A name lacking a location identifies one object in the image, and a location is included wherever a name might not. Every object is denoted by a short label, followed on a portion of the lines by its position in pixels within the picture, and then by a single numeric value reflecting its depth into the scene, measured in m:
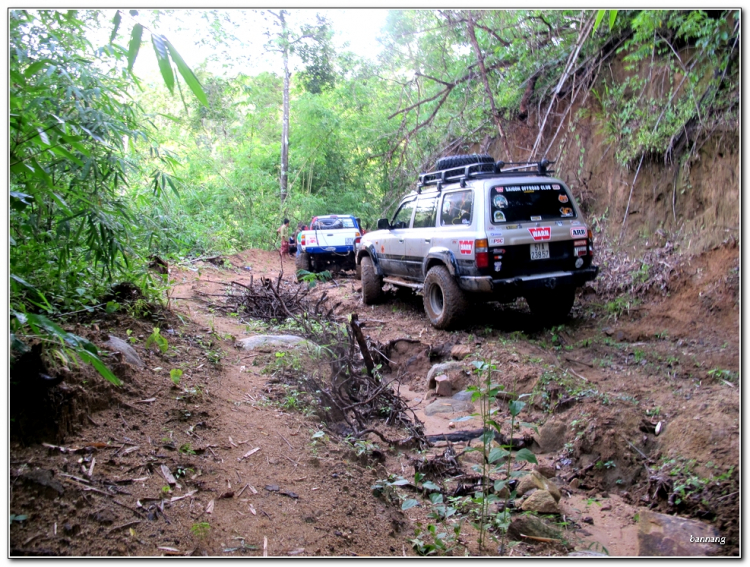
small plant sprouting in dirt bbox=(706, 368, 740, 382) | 4.85
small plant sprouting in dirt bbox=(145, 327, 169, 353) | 3.89
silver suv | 6.27
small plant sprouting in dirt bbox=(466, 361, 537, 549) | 2.66
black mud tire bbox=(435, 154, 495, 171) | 8.48
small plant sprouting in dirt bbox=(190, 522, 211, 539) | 2.34
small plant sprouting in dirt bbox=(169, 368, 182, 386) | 3.63
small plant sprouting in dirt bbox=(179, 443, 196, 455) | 2.96
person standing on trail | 17.55
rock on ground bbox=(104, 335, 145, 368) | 3.70
